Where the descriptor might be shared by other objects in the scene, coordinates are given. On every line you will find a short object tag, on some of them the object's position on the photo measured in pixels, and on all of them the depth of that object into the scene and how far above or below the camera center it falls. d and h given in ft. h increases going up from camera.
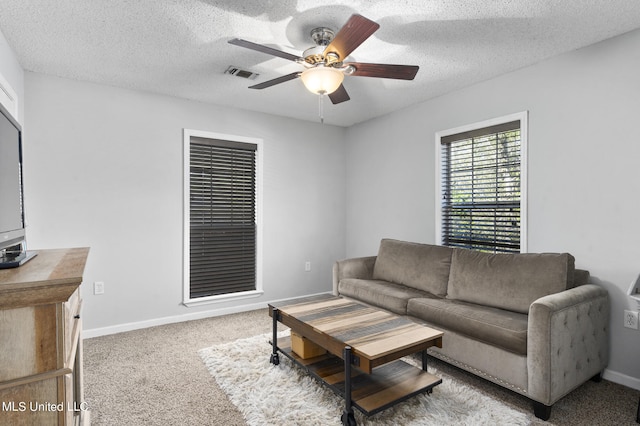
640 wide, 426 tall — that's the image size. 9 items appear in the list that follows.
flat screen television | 4.20 +0.17
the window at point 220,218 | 13.05 -0.44
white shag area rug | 6.63 -4.02
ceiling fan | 6.40 +2.99
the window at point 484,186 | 10.36 +0.67
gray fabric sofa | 6.79 -2.53
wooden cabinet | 3.10 -1.28
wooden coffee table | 6.37 -2.71
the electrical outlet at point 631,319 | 7.93 -2.56
